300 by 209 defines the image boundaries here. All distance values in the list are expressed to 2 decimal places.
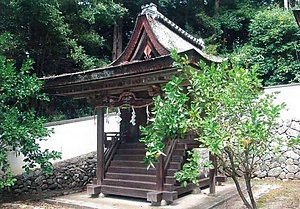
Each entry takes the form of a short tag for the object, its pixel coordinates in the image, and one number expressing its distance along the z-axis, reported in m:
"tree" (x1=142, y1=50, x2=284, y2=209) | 3.94
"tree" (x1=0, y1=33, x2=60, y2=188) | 6.23
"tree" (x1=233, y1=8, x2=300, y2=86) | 13.65
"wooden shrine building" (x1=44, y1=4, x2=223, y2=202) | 6.25
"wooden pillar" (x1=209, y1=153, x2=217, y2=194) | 7.12
